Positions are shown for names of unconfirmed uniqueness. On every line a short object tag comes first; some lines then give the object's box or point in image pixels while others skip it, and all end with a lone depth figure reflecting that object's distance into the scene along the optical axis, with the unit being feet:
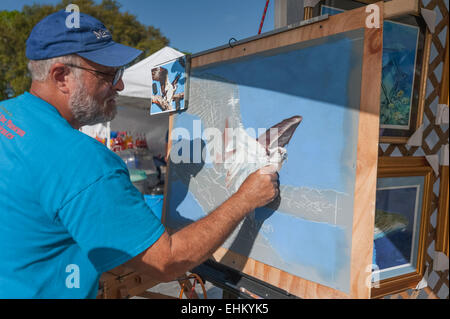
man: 2.22
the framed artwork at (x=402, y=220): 4.21
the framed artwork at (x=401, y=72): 4.23
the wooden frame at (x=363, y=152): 2.38
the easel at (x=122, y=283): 3.47
